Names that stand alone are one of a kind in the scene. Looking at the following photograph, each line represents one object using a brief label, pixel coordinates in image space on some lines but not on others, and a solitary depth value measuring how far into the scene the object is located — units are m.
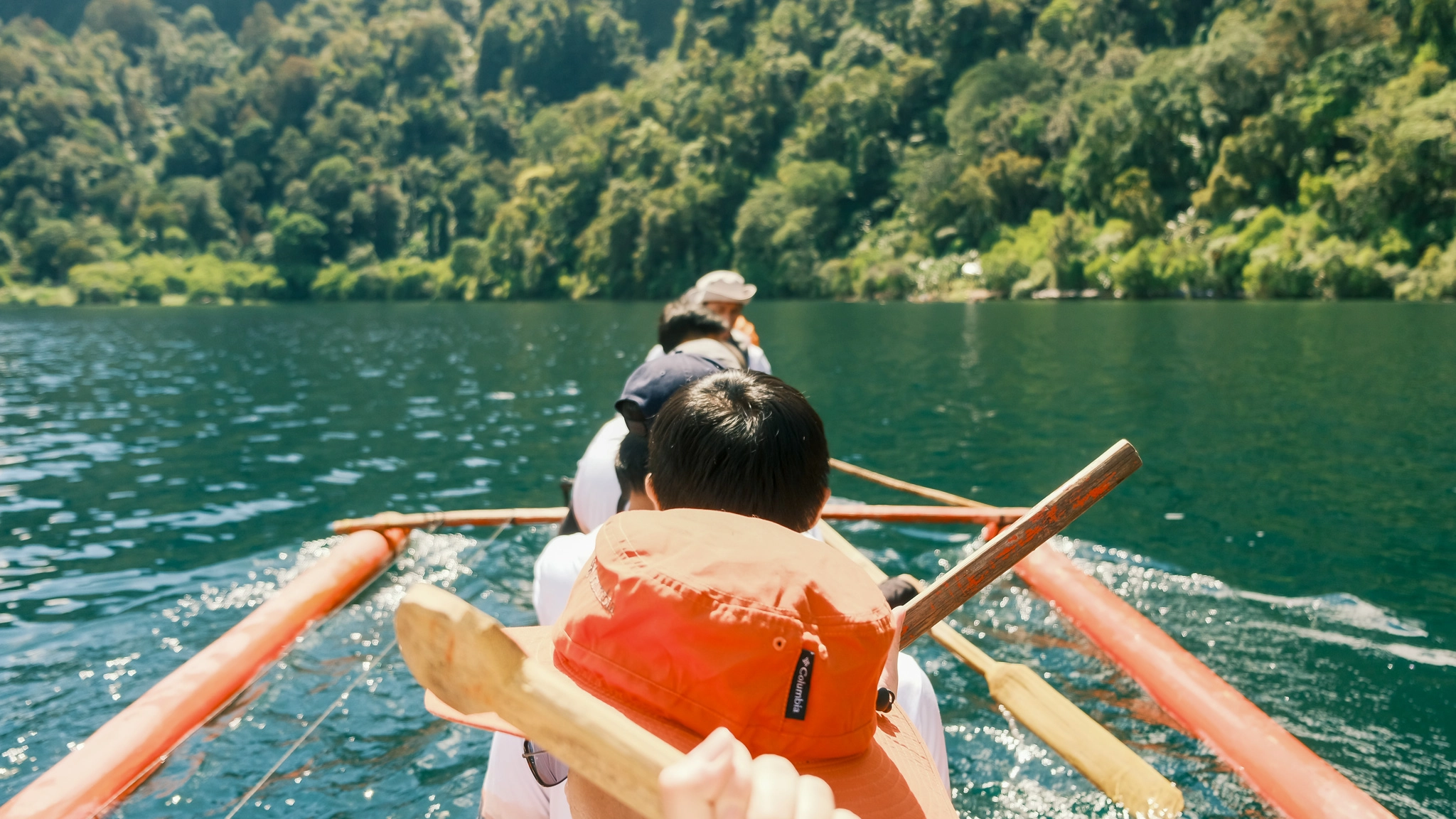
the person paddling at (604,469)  3.36
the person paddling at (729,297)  6.59
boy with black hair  1.95
